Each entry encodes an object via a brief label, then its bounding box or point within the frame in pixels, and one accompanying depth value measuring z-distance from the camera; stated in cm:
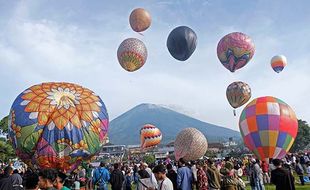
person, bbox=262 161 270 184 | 1879
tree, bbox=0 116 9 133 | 4527
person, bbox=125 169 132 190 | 1489
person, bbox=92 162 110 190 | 1303
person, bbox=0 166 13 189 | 806
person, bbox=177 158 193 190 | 1053
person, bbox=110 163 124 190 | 1299
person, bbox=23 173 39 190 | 507
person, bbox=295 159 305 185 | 2001
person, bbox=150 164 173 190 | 657
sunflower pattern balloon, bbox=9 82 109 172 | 1335
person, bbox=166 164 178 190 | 1155
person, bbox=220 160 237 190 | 877
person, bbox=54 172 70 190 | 509
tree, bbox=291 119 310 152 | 8038
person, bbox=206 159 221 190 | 1020
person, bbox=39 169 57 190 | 487
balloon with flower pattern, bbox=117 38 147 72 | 2841
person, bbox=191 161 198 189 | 1101
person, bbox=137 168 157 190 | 819
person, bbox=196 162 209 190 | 1068
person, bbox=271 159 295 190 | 812
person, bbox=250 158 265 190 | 1526
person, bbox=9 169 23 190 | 807
